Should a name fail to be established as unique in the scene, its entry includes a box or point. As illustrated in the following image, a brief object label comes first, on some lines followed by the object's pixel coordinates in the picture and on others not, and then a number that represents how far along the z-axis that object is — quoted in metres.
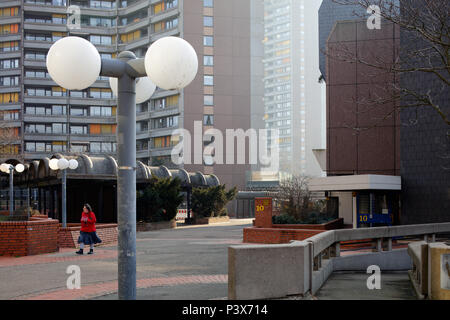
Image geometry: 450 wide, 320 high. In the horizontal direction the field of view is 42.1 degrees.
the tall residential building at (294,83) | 158.75
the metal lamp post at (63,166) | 20.81
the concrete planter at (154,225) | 35.03
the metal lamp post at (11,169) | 24.72
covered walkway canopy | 31.86
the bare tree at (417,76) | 21.64
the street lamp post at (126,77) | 4.89
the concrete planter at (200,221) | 44.47
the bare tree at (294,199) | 24.38
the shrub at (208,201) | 44.62
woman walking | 18.50
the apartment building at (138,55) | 81.88
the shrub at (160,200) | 35.88
